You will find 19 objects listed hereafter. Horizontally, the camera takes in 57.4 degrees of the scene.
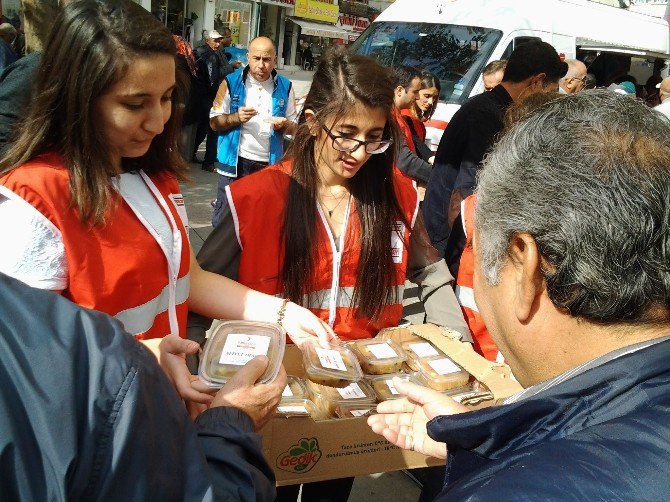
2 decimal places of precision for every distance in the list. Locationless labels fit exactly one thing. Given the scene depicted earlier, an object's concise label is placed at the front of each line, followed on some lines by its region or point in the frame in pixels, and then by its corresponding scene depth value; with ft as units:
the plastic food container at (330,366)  5.90
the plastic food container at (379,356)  6.41
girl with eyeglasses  7.02
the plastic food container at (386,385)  6.18
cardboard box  5.40
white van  24.04
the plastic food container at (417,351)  6.63
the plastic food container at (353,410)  5.81
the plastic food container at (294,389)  5.95
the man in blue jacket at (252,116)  18.88
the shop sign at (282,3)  89.76
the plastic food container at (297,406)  5.63
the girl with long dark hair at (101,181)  4.85
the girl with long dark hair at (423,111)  18.29
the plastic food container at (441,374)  6.26
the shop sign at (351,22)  104.83
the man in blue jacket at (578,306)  2.82
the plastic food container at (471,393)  6.09
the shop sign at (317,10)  95.16
